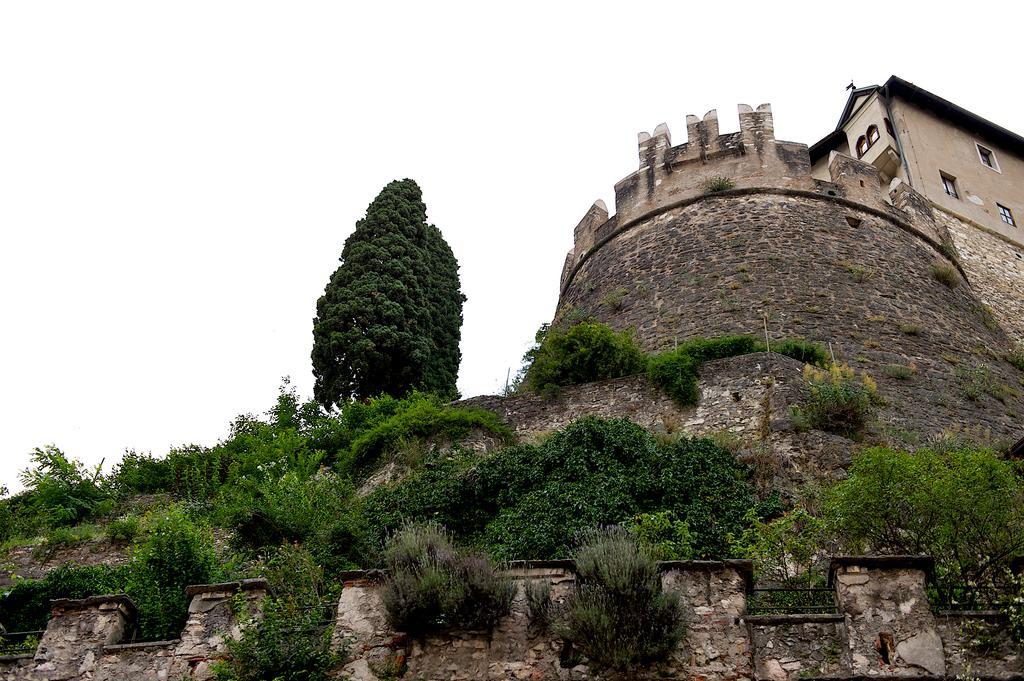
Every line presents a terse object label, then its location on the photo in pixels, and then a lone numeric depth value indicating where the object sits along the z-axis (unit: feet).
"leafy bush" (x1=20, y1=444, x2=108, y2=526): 54.54
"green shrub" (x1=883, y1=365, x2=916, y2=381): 55.01
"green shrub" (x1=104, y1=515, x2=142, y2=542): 50.57
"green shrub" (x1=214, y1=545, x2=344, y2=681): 29.25
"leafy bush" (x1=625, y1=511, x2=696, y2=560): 33.63
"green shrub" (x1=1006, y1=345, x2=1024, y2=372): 64.03
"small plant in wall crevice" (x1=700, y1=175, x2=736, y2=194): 72.95
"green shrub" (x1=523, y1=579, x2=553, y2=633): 29.50
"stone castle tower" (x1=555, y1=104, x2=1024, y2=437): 57.26
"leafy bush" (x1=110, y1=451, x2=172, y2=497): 57.88
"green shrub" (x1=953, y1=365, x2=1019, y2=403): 55.88
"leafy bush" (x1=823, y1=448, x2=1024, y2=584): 29.76
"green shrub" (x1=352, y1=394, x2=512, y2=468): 51.83
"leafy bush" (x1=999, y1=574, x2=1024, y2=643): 26.11
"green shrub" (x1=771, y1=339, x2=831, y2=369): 54.13
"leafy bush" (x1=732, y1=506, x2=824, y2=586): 33.47
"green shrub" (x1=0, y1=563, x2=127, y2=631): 40.22
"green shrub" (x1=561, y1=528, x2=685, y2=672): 28.02
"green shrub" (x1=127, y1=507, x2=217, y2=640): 34.17
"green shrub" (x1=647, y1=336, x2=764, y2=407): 51.44
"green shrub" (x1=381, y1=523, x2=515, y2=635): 29.94
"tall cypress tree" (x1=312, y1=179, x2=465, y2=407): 69.21
